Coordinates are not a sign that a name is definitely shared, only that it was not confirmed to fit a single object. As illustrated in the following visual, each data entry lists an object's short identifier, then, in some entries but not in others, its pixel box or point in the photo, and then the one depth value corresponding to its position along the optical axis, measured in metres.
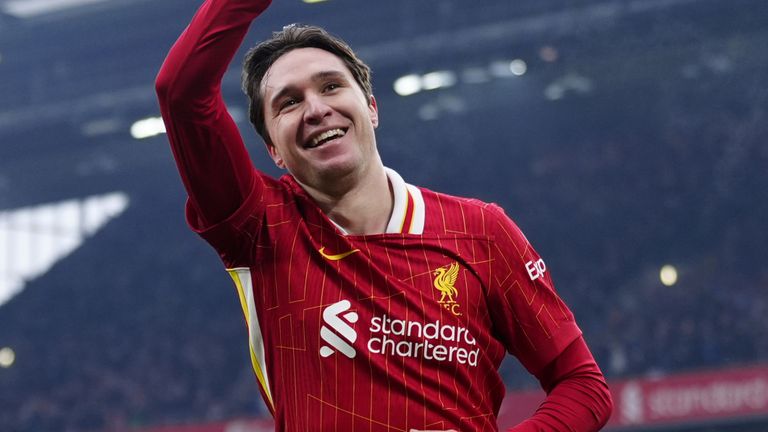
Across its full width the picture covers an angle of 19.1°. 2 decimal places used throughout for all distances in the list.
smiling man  2.99
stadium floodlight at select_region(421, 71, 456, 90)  23.96
